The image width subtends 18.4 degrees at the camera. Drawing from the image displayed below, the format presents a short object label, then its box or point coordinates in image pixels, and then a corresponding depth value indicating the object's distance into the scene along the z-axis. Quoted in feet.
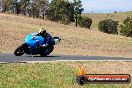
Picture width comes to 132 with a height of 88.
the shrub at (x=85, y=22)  412.34
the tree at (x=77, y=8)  362.12
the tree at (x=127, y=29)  355.56
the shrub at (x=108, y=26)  419.13
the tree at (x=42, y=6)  356.59
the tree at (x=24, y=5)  367.45
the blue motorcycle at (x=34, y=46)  70.79
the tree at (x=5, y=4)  347.77
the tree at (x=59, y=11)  350.56
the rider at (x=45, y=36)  73.14
